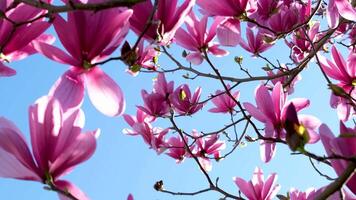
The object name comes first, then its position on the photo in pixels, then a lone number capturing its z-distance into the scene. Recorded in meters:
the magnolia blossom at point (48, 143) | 0.72
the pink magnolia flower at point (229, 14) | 1.27
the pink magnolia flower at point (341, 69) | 1.47
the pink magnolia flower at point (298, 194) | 1.62
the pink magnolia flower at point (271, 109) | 1.24
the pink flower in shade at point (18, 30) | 0.84
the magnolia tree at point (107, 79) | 0.73
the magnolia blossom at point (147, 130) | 2.18
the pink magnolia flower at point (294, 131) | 0.73
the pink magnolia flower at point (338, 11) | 1.37
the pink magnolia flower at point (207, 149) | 2.37
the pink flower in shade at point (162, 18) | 0.98
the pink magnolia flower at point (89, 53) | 0.80
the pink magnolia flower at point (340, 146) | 0.75
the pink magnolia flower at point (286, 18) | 1.89
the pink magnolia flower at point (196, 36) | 1.48
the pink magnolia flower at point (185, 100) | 2.13
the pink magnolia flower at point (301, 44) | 2.28
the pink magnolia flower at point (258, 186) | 1.66
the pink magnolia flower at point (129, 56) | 0.88
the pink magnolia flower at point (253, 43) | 2.14
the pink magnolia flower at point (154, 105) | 2.11
